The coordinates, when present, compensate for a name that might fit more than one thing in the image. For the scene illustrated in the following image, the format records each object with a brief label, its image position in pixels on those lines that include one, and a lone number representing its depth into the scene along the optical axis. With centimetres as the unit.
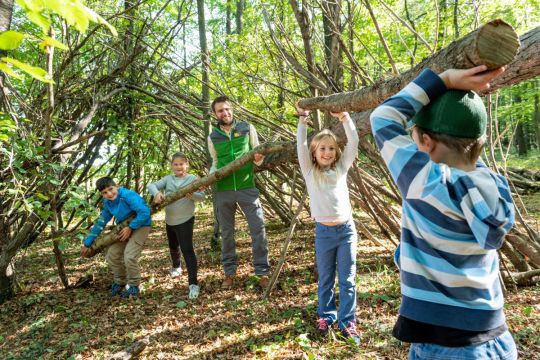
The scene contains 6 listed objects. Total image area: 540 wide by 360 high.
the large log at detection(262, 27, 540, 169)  145
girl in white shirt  240
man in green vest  349
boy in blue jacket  359
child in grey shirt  352
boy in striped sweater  94
